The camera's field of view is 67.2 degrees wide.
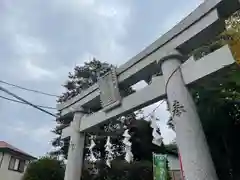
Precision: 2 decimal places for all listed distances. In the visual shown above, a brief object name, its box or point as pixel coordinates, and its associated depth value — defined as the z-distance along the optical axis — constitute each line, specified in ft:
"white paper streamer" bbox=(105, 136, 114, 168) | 9.96
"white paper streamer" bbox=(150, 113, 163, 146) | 7.63
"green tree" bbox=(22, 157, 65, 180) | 18.14
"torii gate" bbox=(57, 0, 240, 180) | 6.23
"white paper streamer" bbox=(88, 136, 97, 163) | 15.03
